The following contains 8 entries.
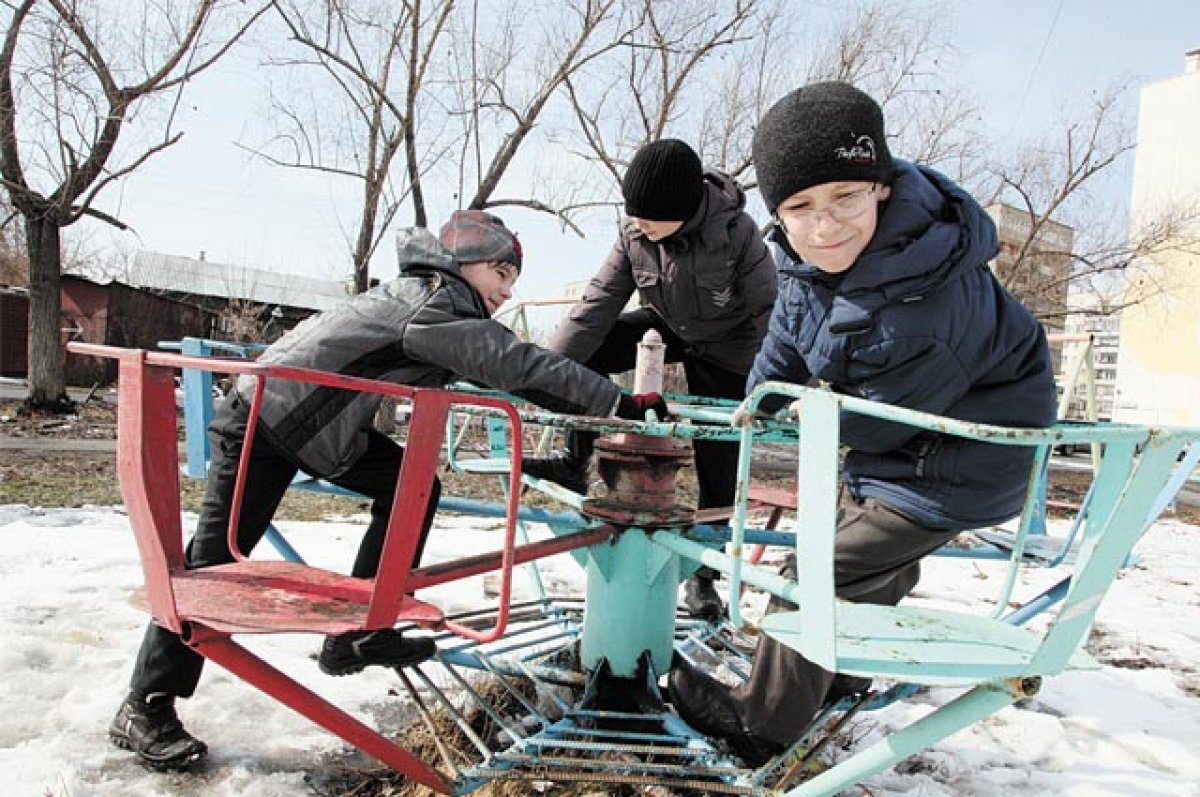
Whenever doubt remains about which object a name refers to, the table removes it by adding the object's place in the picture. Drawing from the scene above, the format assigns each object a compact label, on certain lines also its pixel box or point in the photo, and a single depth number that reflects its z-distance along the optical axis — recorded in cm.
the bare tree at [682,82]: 1118
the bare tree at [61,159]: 1008
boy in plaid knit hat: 202
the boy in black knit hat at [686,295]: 279
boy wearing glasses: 165
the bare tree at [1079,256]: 1278
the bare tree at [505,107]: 1026
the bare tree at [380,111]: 969
